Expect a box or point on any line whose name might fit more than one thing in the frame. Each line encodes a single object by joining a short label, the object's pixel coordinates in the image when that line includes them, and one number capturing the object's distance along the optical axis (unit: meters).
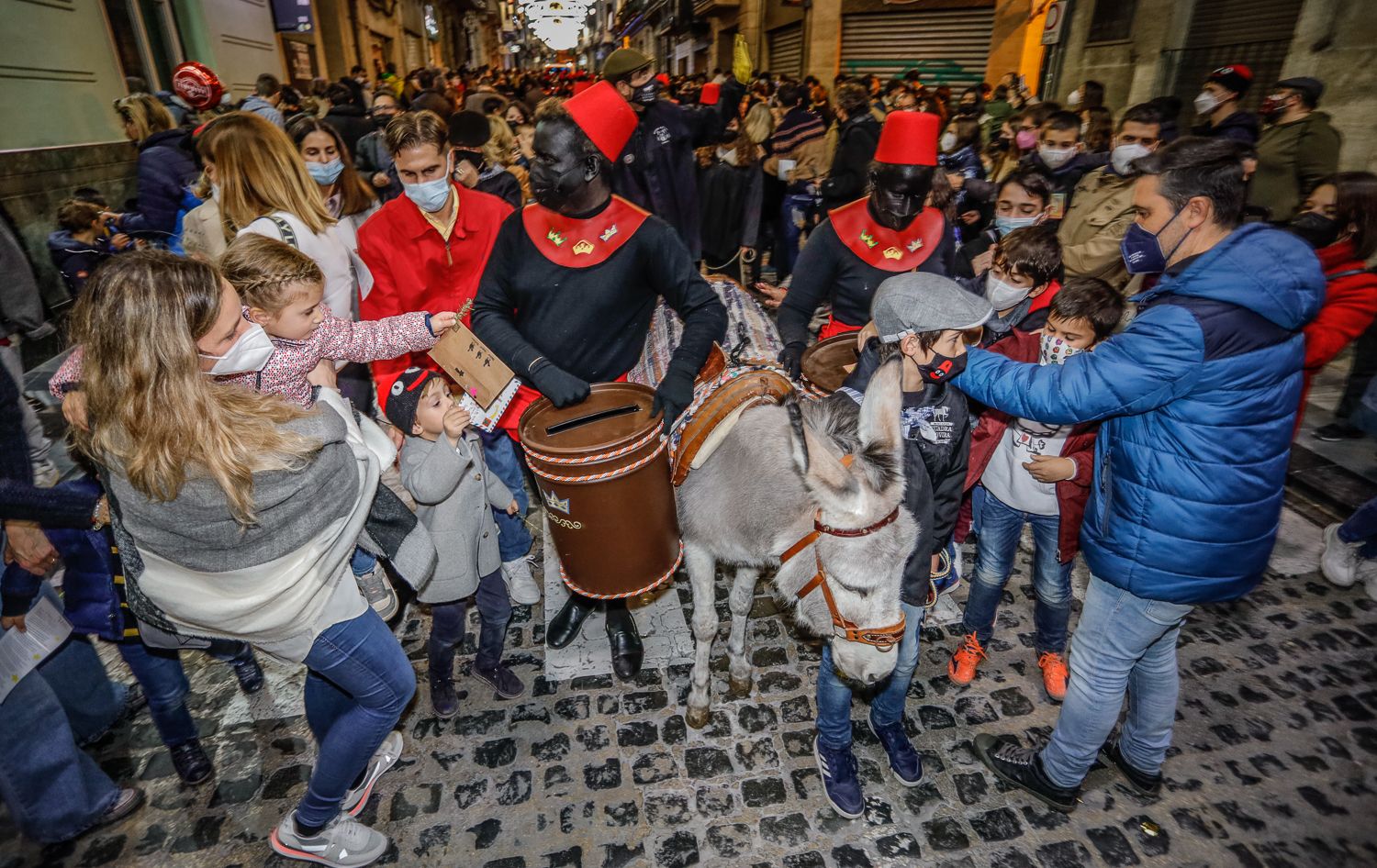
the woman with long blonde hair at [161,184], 5.70
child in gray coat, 2.72
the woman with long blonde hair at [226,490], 1.95
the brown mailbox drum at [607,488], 2.65
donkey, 2.29
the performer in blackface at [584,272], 3.17
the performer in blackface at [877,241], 3.82
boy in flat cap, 2.46
